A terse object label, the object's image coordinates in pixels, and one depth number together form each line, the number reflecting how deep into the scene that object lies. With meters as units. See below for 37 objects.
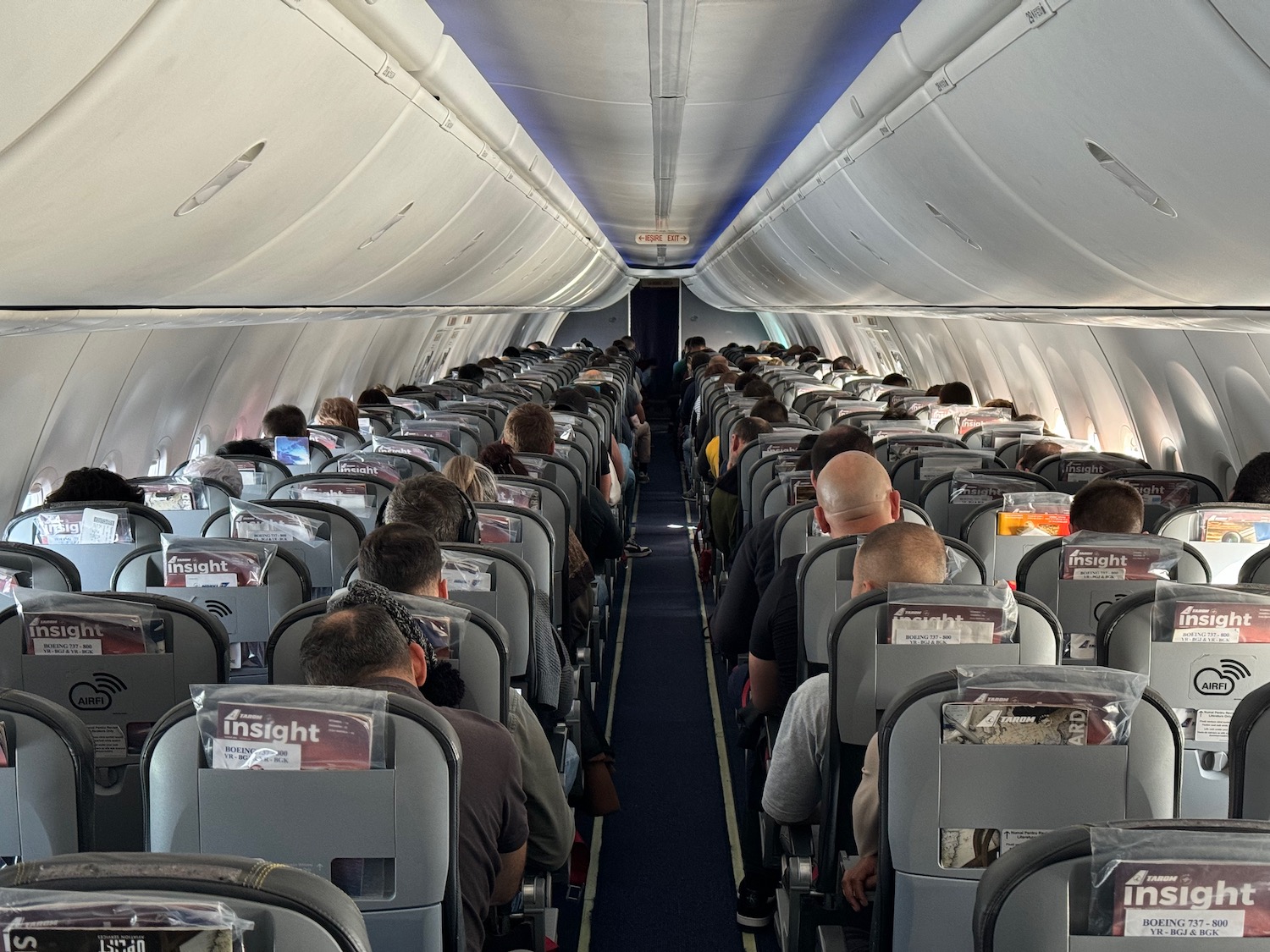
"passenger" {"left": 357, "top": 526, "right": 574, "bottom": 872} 3.95
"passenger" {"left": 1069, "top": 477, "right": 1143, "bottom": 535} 5.25
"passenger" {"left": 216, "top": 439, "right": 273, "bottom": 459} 8.96
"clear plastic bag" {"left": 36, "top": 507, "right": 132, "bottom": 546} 5.64
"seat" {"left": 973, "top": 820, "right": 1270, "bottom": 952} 1.99
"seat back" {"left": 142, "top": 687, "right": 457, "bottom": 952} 2.61
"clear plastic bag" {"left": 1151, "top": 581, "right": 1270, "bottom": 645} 3.68
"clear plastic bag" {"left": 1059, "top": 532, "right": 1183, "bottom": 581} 4.72
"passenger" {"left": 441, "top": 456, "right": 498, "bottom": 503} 6.19
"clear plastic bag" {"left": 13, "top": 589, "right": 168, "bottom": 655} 3.67
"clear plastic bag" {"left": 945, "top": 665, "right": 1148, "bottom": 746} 2.73
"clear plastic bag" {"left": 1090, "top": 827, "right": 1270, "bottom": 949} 1.91
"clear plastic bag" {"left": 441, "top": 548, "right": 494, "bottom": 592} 4.64
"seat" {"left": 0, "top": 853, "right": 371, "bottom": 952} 1.79
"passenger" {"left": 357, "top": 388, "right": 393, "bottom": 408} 14.08
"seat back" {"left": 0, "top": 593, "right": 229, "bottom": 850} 3.71
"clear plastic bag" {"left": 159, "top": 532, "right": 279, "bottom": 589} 4.61
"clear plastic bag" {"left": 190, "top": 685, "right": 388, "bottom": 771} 2.56
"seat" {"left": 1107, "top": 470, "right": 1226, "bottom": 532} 7.06
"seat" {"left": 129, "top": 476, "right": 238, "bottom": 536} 6.80
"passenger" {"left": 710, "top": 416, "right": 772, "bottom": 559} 9.14
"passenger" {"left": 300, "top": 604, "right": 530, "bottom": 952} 3.13
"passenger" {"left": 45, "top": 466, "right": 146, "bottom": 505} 6.31
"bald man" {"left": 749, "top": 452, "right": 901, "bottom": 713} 5.09
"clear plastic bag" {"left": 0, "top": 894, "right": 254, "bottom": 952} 1.66
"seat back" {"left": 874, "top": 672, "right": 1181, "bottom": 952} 2.78
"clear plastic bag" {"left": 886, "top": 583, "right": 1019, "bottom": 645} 3.61
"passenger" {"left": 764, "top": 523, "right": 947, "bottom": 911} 3.98
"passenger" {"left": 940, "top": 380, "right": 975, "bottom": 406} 13.44
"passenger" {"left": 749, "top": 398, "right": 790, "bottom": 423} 10.38
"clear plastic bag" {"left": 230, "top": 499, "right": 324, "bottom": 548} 5.45
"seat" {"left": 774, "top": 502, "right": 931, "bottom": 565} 5.75
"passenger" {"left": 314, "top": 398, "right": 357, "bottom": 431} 11.20
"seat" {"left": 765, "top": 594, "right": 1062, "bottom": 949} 3.62
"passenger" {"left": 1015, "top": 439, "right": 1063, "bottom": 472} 8.81
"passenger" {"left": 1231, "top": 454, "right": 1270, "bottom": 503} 6.12
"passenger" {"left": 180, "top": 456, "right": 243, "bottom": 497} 7.82
